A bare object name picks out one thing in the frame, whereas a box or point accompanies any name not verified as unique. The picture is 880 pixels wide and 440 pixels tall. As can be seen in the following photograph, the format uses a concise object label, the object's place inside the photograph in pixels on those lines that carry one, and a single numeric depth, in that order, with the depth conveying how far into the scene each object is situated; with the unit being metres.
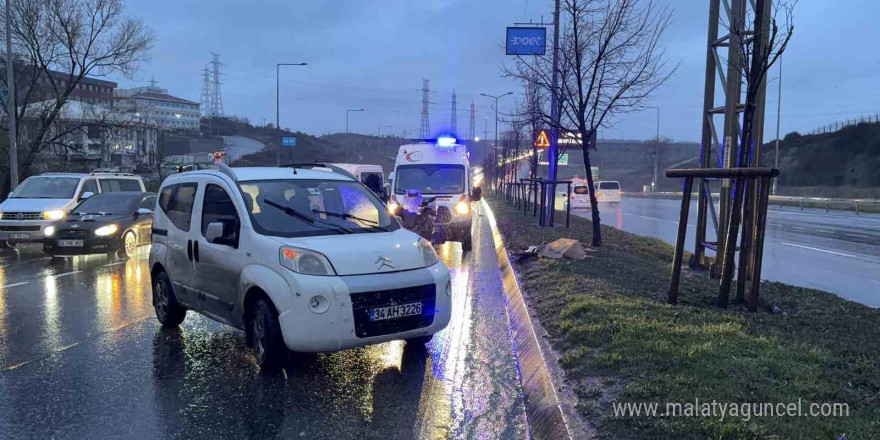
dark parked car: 12.78
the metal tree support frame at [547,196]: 18.62
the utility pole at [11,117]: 20.58
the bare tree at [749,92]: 6.67
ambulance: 14.37
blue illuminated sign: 17.70
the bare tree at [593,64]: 12.64
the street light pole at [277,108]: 43.32
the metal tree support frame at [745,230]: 6.69
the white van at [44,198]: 13.92
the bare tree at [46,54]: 26.03
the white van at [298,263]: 4.98
